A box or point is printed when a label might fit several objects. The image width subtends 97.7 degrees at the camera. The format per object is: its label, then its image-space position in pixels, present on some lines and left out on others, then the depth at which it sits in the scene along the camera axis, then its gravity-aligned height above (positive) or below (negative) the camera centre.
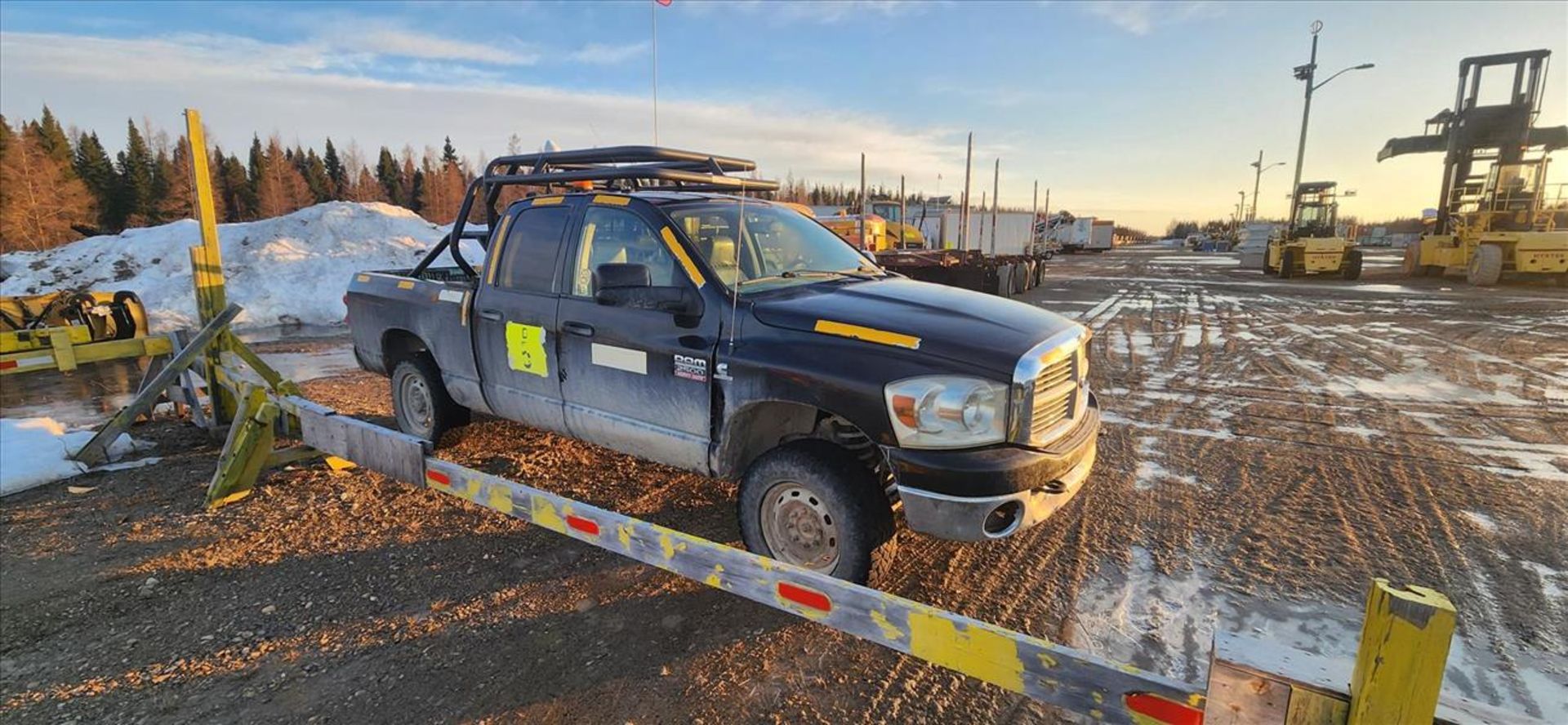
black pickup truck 2.96 -0.58
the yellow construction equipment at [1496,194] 20.61 +2.04
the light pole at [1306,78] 29.70 +7.60
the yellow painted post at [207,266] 6.15 -0.26
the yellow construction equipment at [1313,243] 24.89 +0.33
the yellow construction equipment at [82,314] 10.25 -1.16
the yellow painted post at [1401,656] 1.35 -0.80
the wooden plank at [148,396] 5.52 -1.34
